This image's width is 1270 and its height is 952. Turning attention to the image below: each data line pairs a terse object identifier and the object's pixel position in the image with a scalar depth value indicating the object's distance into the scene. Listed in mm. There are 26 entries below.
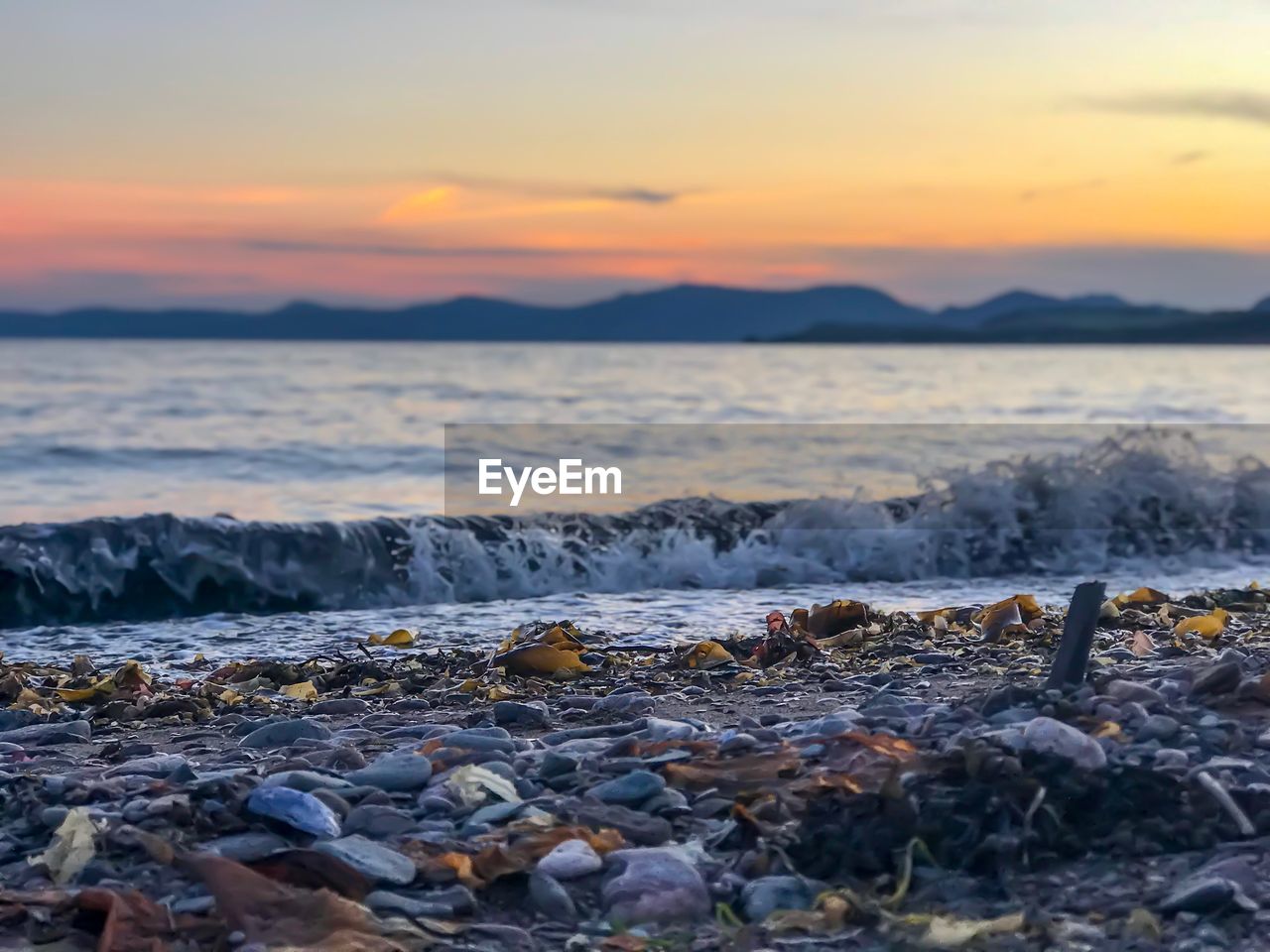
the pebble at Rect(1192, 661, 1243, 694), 4004
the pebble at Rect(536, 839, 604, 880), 2939
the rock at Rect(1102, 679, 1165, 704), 3836
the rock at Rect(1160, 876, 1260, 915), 2762
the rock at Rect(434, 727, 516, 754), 3867
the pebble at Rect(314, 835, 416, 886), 2914
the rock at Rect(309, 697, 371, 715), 4906
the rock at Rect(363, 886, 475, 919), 2805
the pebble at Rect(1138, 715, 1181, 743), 3564
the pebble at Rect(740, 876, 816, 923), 2831
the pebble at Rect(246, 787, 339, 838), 3096
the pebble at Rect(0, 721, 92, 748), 4469
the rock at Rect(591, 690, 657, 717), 4606
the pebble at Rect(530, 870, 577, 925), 2822
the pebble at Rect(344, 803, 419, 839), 3166
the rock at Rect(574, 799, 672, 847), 3164
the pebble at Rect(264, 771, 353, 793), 3338
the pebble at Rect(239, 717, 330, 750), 4169
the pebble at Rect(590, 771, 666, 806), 3369
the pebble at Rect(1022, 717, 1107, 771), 3303
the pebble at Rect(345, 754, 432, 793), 3459
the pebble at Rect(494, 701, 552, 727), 4434
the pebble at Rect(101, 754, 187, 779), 3701
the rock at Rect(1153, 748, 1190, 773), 3330
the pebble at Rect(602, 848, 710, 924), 2814
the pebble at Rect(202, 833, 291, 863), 2979
